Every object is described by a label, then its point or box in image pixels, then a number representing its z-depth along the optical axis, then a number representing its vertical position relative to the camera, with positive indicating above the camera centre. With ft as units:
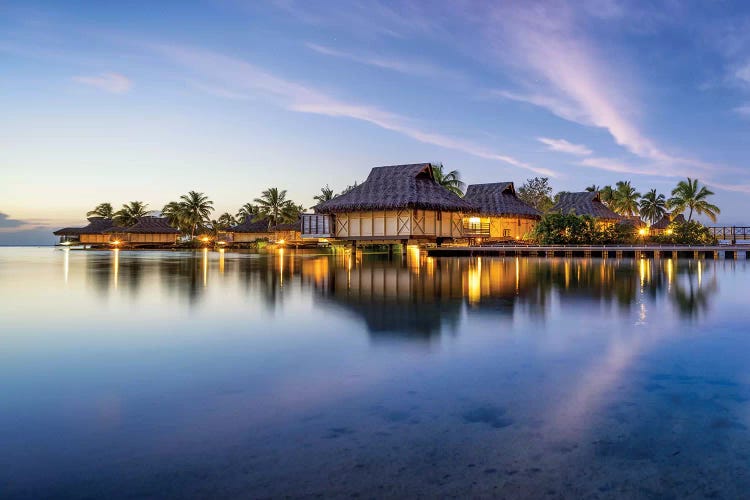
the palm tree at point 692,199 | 172.96 +14.29
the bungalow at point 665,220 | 198.64 +8.15
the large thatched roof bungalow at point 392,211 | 106.22 +6.39
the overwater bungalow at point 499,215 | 135.85 +6.98
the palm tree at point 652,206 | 209.97 +14.16
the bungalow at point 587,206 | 155.74 +10.63
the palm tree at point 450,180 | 151.02 +17.91
